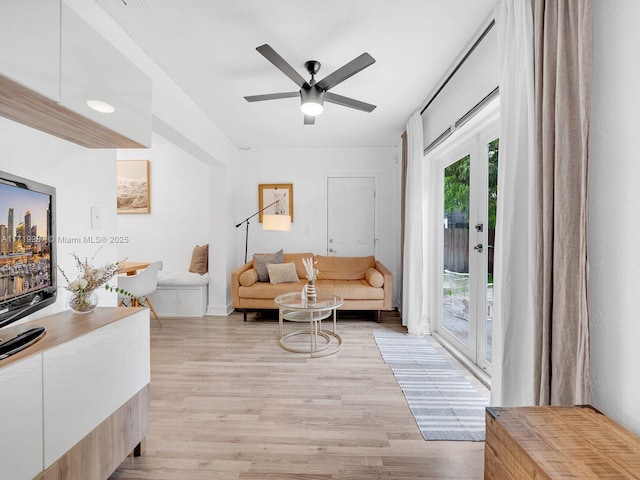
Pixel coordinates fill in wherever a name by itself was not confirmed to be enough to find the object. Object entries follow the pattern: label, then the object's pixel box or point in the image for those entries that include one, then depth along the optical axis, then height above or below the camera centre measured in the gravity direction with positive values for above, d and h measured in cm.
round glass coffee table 288 -95
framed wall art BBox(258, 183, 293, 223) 484 +62
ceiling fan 193 +113
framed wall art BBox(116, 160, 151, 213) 474 +77
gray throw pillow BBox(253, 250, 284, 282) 428 -37
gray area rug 181 -116
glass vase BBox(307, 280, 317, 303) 311 -59
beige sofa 392 -72
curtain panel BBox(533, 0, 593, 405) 108 +16
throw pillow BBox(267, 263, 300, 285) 414 -52
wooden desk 345 -39
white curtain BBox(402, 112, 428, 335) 339 +16
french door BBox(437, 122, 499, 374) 243 -3
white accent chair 326 -54
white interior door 480 +34
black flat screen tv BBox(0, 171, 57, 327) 112 -5
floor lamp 366 +17
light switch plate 184 +11
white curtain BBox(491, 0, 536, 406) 138 +13
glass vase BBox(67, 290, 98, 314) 144 -33
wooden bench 75 -58
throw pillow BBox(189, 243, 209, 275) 447 -37
